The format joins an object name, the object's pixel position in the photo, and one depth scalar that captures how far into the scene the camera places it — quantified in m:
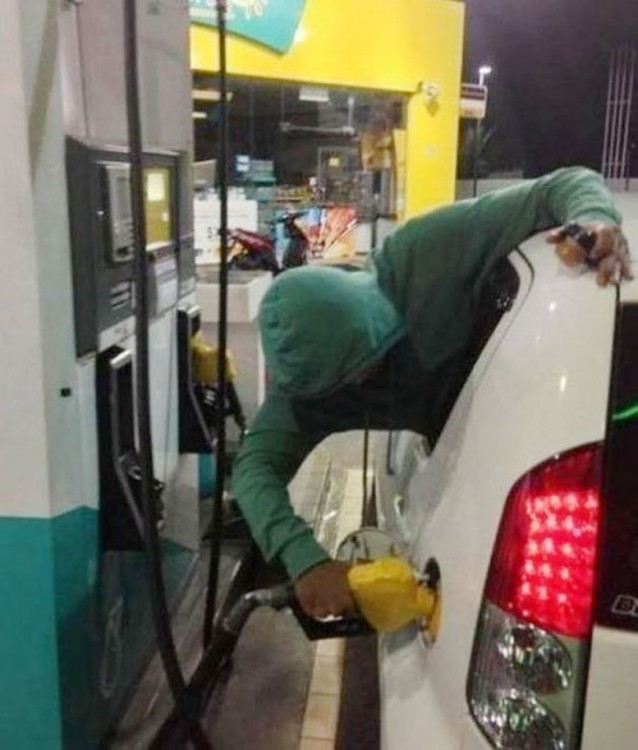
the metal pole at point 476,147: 10.78
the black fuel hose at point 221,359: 2.08
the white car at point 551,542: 1.01
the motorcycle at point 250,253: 4.39
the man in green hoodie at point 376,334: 1.55
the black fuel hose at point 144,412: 1.40
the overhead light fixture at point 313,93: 6.40
